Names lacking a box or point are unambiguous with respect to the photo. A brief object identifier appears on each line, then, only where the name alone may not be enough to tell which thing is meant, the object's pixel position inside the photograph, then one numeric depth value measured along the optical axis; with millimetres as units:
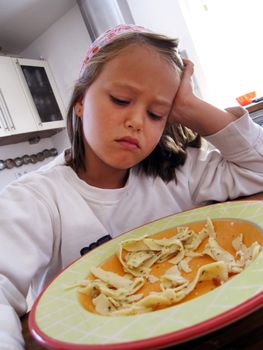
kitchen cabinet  2887
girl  608
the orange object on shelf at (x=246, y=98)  2255
